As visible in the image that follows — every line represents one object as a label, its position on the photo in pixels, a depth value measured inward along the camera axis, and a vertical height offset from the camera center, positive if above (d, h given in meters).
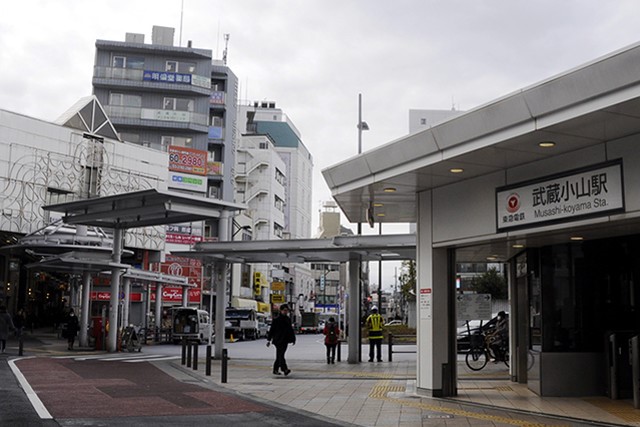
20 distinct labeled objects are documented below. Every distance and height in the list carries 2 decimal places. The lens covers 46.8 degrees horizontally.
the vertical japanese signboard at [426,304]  13.90 +0.16
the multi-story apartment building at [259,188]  82.44 +13.57
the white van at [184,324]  38.44 -0.77
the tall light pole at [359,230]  24.03 +3.80
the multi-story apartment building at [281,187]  83.06 +15.96
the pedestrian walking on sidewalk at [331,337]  23.75 -0.84
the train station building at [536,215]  9.80 +1.53
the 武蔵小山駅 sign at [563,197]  9.96 +1.71
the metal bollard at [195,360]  19.70 -1.36
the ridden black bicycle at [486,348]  21.56 -1.03
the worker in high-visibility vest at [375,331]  24.34 -0.65
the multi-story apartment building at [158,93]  62.56 +18.35
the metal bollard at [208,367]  17.56 -1.38
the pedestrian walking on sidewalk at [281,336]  17.89 -0.63
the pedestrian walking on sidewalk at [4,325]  23.19 -0.59
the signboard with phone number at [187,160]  58.41 +11.80
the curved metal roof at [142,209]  22.94 +3.25
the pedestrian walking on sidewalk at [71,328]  29.14 -0.84
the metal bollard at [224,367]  16.05 -1.25
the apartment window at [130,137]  63.12 +14.53
